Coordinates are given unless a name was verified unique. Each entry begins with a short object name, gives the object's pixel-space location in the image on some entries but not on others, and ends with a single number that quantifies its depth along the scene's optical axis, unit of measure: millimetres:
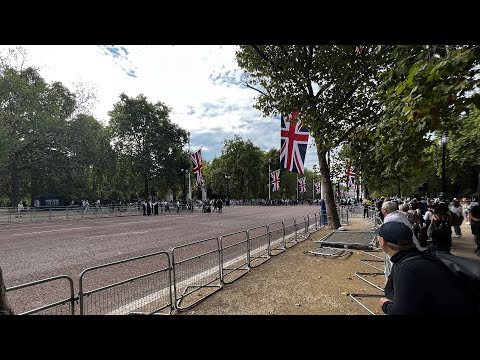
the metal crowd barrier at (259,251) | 8361
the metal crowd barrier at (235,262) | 6866
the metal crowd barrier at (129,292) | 4718
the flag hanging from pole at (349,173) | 18647
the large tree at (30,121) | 27875
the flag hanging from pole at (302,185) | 52562
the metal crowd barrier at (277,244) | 9869
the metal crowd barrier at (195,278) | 5371
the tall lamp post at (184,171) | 42234
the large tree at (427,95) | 3541
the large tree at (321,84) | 11305
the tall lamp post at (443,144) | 14281
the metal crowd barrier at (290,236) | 11575
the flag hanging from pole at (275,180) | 47209
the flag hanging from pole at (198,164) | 31516
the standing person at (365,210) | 24472
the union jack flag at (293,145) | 14609
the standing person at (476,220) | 9047
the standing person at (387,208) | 5575
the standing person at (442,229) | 7547
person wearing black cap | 1730
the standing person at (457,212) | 11158
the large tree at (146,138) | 40938
